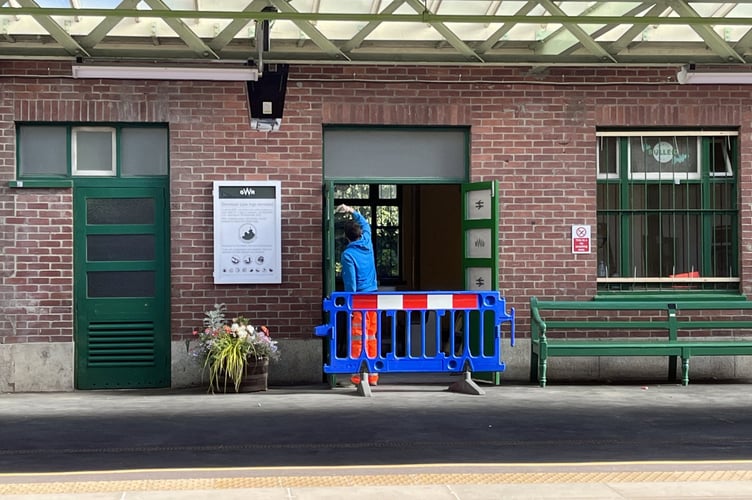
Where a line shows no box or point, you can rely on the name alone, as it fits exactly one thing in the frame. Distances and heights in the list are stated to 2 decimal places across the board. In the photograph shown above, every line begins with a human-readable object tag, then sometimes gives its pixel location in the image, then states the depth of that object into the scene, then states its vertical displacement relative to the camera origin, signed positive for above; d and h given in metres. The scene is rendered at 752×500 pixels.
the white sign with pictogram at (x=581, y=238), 14.20 +0.29
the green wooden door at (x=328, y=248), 13.28 +0.18
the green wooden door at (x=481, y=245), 13.41 +0.22
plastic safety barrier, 12.78 -0.69
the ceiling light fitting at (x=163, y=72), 12.04 +2.01
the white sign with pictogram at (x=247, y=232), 13.62 +0.38
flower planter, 13.04 -1.30
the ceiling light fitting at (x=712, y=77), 12.55 +2.01
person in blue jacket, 12.88 -0.11
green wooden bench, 13.62 -0.81
